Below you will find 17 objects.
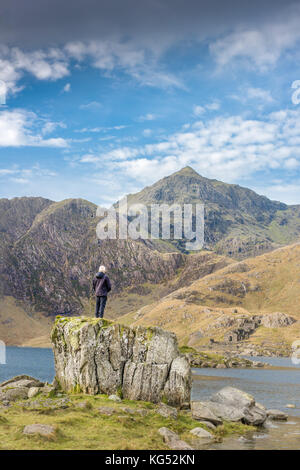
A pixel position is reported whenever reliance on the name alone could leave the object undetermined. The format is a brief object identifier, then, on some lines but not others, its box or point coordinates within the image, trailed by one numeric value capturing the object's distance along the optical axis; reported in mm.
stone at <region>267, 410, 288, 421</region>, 50594
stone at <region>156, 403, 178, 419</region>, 36750
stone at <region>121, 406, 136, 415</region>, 34975
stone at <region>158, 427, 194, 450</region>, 28531
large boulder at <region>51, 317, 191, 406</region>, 41562
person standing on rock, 43562
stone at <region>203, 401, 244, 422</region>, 43062
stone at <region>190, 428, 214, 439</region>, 34088
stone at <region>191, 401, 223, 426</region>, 39031
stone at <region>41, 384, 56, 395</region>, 40644
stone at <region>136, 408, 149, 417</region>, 35281
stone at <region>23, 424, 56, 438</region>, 26422
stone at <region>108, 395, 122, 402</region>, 38838
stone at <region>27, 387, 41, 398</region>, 40962
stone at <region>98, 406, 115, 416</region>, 33562
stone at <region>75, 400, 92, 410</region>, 34281
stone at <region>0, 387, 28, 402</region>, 40078
